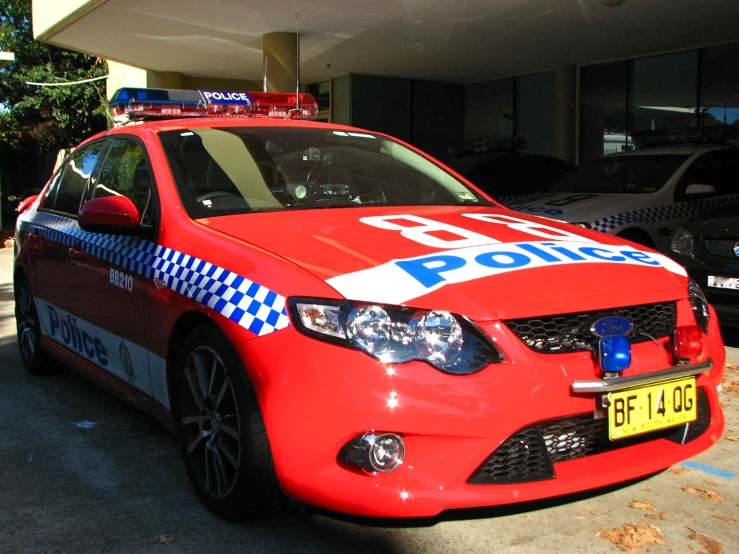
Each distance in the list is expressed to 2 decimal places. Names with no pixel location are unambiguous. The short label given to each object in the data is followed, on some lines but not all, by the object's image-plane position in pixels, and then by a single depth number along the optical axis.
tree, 25.14
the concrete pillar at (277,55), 13.35
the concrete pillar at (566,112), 15.80
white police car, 7.76
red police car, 2.58
